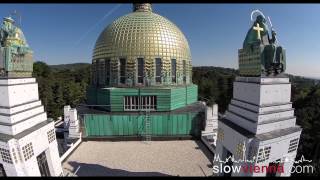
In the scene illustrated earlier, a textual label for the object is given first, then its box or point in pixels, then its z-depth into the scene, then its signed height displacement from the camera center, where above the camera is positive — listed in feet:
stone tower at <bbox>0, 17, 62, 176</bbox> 24.71 -5.59
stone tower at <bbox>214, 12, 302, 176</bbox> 24.13 -4.55
